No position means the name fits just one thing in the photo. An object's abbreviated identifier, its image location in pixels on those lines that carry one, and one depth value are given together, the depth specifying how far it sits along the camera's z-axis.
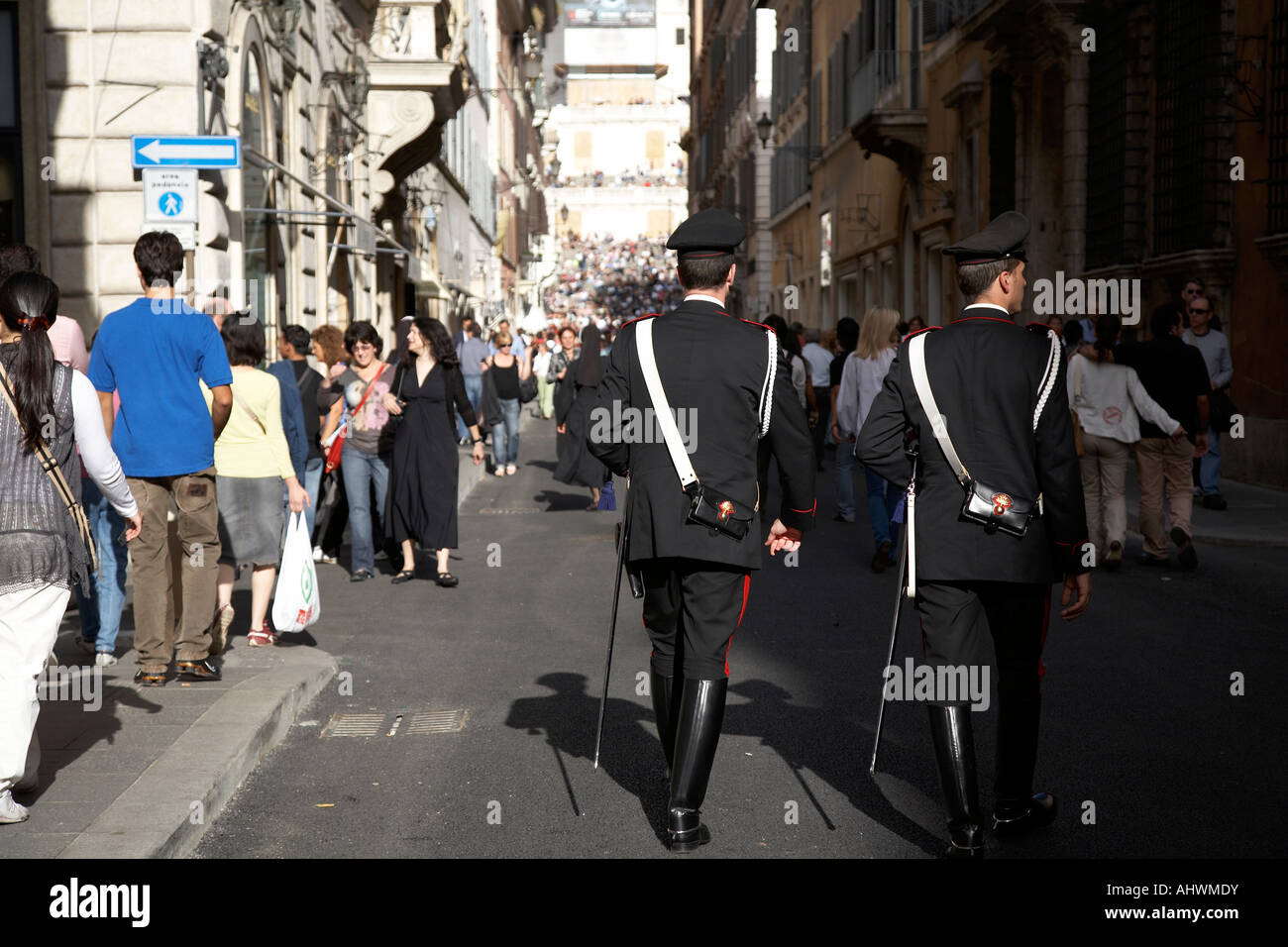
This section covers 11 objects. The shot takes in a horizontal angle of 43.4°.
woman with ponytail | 4.98
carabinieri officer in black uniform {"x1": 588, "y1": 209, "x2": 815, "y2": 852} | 4.86
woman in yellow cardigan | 8.06
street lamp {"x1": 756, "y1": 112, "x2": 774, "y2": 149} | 37.88
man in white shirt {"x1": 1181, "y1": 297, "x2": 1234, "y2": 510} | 14.48
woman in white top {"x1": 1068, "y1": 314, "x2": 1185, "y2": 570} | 11.05
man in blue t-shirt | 6.97
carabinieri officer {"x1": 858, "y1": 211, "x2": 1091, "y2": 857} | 4.73
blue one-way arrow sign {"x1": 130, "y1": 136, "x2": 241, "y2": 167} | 12.64
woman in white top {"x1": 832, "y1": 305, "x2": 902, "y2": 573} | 11.45
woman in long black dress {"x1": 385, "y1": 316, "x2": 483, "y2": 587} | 10.97
